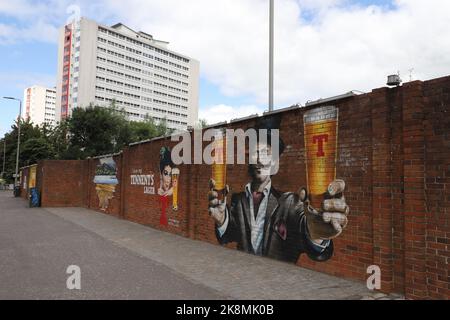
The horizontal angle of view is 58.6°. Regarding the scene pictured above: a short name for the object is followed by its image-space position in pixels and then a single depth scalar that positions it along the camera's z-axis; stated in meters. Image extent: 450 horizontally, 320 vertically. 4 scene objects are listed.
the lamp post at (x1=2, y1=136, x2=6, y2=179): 62.74
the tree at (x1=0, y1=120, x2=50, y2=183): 54.84
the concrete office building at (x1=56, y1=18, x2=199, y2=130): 97.00
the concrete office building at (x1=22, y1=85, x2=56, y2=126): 143.88
